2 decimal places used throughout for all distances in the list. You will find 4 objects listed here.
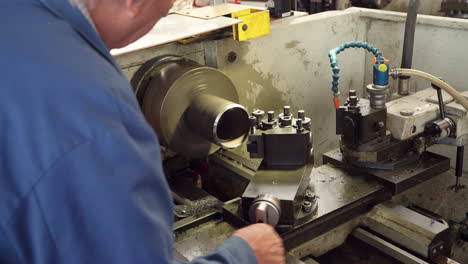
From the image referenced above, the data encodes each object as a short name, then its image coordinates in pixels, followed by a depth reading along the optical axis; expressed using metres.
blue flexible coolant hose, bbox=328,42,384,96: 1.33
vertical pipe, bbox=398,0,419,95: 1.48
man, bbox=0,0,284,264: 0.54
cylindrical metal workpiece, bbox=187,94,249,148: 1.27
